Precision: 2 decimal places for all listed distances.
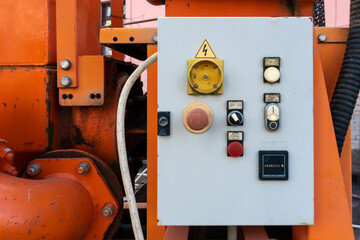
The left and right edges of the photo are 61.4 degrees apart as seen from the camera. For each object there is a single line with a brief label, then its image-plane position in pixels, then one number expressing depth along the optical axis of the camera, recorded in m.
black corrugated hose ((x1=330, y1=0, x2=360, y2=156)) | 1.06
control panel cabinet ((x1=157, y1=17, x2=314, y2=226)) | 0.95
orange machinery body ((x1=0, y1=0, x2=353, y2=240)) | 1.00
